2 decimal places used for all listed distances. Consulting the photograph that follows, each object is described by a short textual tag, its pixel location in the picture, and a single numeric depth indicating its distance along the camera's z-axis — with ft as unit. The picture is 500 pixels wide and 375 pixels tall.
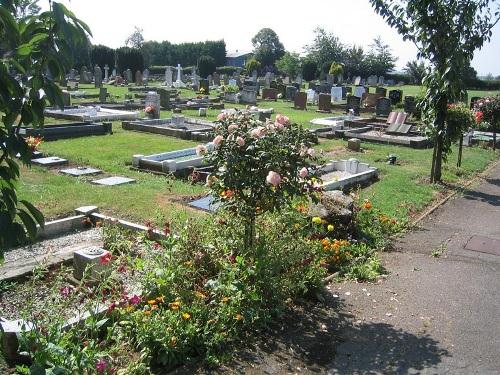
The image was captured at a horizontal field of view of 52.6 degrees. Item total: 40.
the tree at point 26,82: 6.66
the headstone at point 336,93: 116.50
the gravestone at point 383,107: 85.10
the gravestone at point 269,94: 114.01
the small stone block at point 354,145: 53.16
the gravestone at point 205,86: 115.14
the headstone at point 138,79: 139.67
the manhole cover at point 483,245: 25.13
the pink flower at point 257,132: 16.53
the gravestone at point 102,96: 85.97
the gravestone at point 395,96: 103.35
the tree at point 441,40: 35.87
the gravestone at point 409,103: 87.15
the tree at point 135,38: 276.62
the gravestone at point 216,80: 153.69
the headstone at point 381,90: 117.23
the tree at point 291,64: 212.43
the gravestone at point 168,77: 137.52
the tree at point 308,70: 218.18
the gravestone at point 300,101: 97.60
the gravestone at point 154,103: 67.15
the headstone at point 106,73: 154.69
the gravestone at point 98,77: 126.41
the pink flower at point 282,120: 17.65
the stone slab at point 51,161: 37.24
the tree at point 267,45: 292.20
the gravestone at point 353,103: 89.00
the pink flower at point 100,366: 11.12
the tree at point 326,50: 235.20
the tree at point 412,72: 219.20
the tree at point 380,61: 226.99
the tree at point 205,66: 187.32
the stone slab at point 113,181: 32.72
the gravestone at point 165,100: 81.92
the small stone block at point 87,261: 17.66
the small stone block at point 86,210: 24.77
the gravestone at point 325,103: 95.20
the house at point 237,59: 417.49
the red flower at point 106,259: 14.07
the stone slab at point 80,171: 34.99
